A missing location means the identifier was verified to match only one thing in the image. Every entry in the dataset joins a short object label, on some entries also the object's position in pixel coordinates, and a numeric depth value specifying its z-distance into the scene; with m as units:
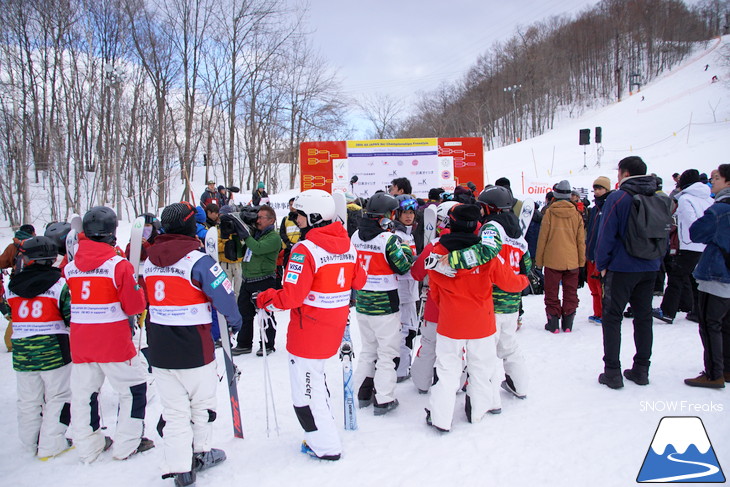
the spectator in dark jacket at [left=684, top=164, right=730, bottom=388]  3.85
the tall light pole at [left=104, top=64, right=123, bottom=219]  19.17
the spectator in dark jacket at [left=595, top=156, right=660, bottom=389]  4.03
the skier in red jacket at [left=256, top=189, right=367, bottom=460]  3.18
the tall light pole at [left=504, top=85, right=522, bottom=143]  53.56
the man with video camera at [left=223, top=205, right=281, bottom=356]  5.66
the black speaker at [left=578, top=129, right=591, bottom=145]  25.30
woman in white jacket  5.56
